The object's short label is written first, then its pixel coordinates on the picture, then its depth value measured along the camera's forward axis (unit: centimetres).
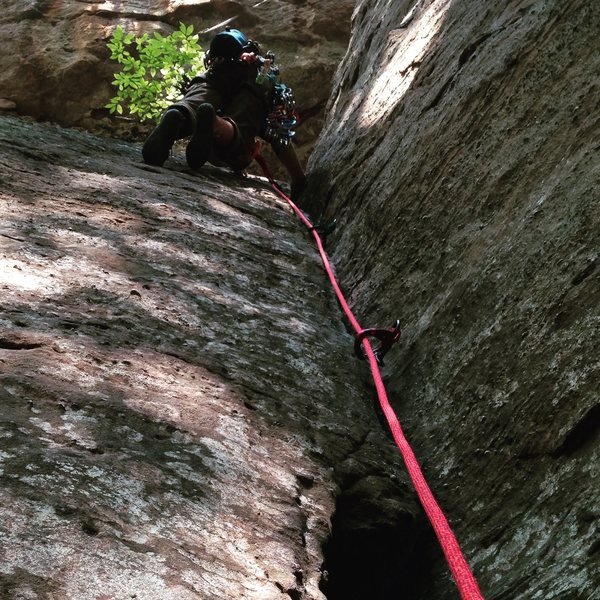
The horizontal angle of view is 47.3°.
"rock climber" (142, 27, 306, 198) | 610
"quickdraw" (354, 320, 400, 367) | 294
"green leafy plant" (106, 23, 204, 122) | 978
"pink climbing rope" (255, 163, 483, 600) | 139
